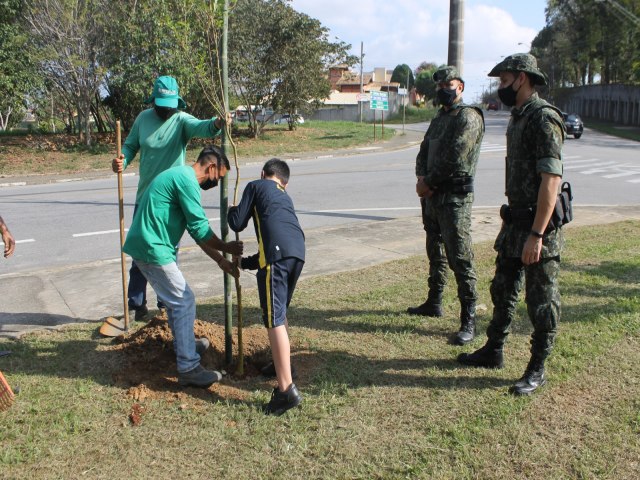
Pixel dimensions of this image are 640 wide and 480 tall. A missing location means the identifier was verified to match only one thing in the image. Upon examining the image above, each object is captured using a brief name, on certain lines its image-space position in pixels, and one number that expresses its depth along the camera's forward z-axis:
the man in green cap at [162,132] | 4.52
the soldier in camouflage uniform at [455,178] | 4.54
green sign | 29.45
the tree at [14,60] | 18.75
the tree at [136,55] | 19.66
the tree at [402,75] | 85.40
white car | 29.63
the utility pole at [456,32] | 6.85
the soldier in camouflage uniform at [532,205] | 3.50
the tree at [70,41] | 18.89
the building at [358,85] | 74.31
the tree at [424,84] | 78.24
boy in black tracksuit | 3.51
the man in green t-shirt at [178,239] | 3.61
